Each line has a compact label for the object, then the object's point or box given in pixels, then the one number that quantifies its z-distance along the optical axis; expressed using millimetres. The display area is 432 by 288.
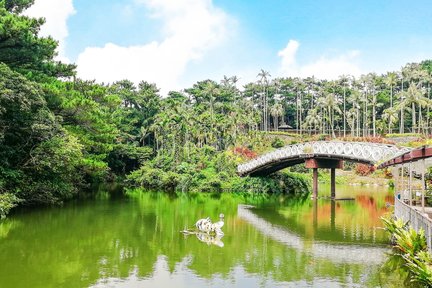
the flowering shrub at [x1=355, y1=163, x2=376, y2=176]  51219
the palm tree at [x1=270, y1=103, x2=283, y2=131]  75750
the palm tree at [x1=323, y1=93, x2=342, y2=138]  70562
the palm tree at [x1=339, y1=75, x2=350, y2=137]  78688
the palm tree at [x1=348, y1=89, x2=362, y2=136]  69875
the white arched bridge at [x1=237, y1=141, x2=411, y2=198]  27484
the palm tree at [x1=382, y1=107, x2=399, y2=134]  62531
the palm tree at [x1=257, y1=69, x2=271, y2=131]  78688
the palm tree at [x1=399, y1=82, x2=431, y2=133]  61125
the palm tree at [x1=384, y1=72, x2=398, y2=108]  70312
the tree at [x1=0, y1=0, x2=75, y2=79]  22766
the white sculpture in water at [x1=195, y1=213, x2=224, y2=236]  17344
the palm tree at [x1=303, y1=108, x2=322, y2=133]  69338
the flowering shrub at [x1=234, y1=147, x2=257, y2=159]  49216
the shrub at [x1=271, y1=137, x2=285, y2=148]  64688
